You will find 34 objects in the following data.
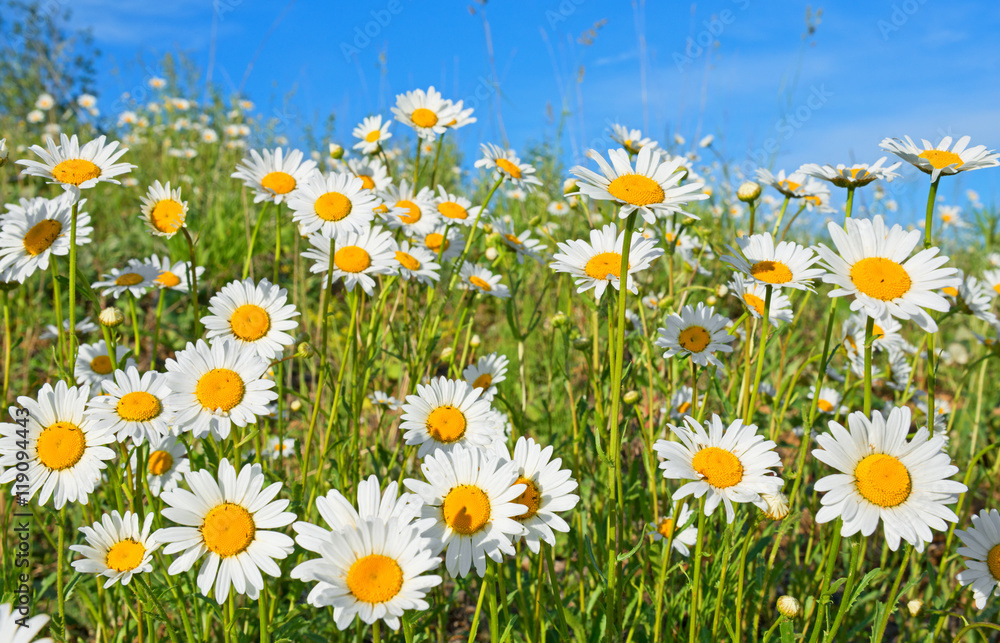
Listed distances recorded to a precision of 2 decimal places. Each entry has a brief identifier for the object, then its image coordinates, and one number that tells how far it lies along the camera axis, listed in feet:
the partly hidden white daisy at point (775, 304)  1.58
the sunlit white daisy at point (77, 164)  1.36
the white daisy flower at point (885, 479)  1.11
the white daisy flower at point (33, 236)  1.42
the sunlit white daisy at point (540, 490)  1.15
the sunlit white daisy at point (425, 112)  1.96
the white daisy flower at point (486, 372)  1.79
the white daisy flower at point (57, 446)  1.26
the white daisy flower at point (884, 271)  1.15
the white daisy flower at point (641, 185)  1.20
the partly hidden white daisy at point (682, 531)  1.55
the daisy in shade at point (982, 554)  1.24
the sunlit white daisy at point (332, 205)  1.47
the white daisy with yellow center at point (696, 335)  1.40
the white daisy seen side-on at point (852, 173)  1.42
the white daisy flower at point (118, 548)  1.19
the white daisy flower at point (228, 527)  1.11
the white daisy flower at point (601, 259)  1.37
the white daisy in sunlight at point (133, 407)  1.27
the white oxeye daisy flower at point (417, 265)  1.69
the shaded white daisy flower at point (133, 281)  1.62
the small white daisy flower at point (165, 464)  1.53
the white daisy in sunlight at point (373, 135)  2.04
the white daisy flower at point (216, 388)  1.25
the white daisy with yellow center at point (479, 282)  1.87
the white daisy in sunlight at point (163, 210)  1.49
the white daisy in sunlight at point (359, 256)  1.55
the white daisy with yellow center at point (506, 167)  1.94
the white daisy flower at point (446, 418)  1.40
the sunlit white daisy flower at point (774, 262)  1.28
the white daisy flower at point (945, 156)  1.29
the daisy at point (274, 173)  1.58
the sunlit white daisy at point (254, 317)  1.41
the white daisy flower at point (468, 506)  1.09
